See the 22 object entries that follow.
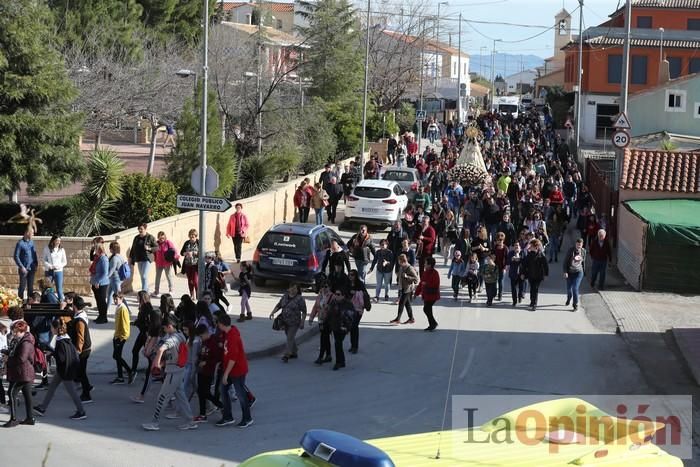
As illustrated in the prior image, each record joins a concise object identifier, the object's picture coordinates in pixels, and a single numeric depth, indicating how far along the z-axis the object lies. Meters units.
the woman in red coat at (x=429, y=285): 20.17
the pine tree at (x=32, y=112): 27.28
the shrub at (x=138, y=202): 27.58
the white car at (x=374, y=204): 32.41
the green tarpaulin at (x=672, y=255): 24.78
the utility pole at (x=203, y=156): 20.14
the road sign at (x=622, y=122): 28.89
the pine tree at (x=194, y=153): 30.66
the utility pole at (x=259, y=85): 40.41
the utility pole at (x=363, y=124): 41.38
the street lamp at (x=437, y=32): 78.81
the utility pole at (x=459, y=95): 81.25
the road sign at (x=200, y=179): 20.97
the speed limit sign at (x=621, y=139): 29.08
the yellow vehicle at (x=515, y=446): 6.21
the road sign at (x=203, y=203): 19.75
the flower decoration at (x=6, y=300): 19.95
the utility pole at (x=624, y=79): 29.47
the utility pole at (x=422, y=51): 66.28
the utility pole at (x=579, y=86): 52.82
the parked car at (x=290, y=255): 23.19
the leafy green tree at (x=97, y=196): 25.91
